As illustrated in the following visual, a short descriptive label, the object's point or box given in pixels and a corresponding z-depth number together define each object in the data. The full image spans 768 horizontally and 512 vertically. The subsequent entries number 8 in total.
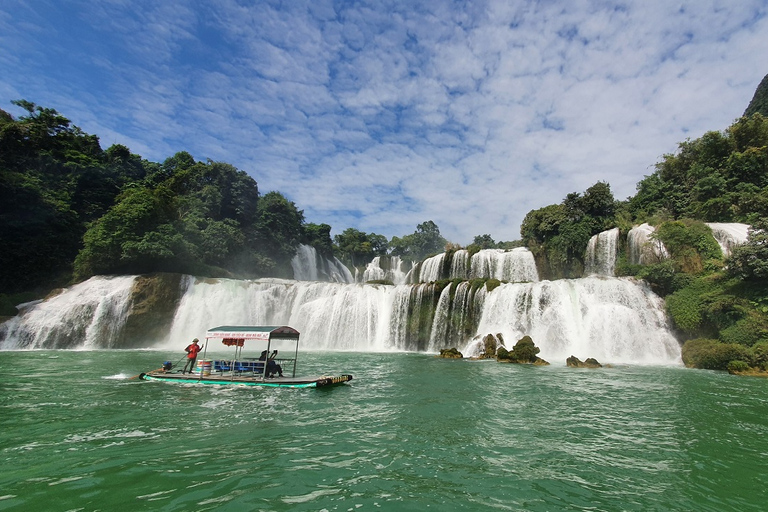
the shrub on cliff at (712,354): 16.33
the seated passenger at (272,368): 12.77
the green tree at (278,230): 45.63
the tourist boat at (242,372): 12.13
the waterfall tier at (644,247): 24.14
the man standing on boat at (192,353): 13.32
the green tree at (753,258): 17.64
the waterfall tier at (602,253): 28.58
